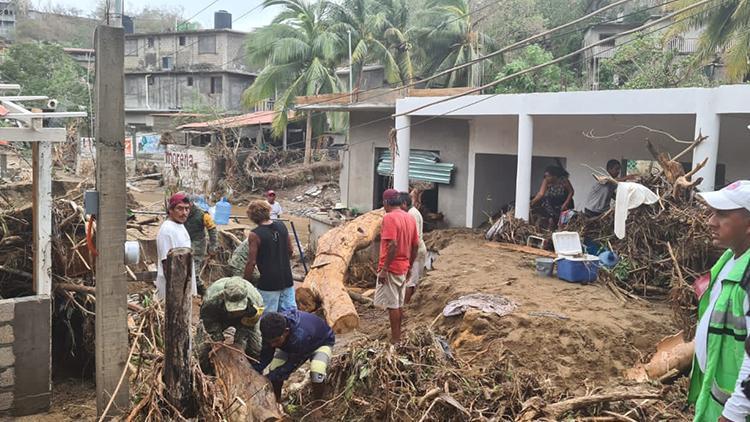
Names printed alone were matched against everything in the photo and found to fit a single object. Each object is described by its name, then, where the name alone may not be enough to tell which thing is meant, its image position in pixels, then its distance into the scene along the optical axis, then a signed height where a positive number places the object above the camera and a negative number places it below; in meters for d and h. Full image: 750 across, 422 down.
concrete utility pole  4.97 -0.48
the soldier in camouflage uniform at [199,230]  7.78 -0.79
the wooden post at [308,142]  29.61 +1.11
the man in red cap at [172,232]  6.44 -0.67
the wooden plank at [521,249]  10.58 -1.23
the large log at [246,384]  4.71 -1.57
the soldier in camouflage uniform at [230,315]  4.89 -1.12
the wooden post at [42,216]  5.74 -0.49
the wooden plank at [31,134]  5.48 +0.20
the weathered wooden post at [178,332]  3.98 -1.01
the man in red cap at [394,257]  7.49 -0.98
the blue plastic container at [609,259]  9.17 -1.12
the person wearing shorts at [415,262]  8.89 -1.29
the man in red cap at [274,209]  13.76 -0.94
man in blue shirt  5.16 -1.45
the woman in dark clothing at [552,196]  11.86 -0.38
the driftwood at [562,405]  4.68 -1.62
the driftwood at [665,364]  6.09 -1.70
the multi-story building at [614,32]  26.31 +5.94
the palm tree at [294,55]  26.67 +4.63
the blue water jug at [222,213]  15.44 -1.13
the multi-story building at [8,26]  48.50 +9.79
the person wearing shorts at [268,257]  6.63 -0.90
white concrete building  9.93 +0.72
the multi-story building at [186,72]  40.22 +5.60
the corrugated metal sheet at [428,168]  15.04 +0.07
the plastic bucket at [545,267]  9.31 -1.27
